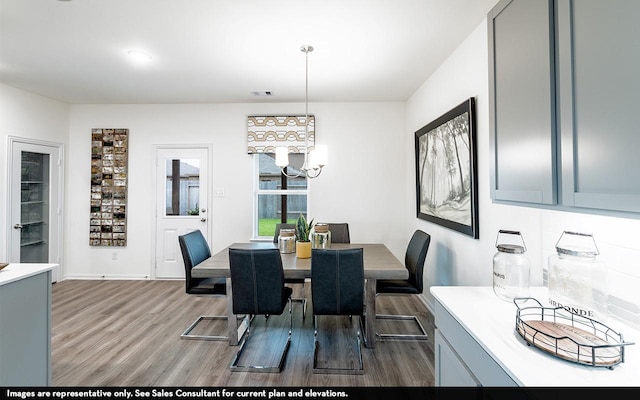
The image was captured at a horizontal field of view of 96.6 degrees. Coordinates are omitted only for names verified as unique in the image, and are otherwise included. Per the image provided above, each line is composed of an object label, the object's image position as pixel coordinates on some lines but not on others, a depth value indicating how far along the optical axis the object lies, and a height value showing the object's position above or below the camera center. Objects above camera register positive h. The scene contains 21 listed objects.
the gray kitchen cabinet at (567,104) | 0.81 +0.35
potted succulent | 2.66 -0.35
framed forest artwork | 2.31 +0.32
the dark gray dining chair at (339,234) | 3.46 -0.37
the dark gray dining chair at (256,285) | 2.17 -0.63
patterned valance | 4.14 +1.03
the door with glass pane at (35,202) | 3.63 +0.04
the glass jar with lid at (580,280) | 1.15 -0.33
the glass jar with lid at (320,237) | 2.83 -0.33
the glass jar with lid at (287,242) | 2.88 -0.39
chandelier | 2.64 +0.45
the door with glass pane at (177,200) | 4.27 +0.06
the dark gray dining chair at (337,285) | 2.15 -0.63
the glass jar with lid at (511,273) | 1.38 -0.35
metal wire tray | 0.87 -0.47
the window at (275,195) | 4.30 +0.13
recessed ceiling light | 2.70 +1.44
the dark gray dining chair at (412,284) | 2.59 -0.75
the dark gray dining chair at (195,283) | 2.63 -0.75
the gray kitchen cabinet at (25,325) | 1.50 -0.68
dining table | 2.28 -0.55
